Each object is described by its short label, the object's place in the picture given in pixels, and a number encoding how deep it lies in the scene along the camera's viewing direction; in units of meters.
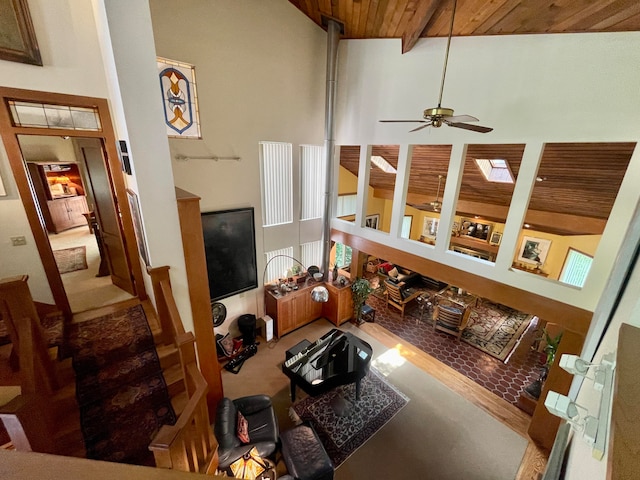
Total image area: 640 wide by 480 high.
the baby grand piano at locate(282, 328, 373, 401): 4.20
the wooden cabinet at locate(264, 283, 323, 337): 5.92
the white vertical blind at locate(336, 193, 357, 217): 9.33
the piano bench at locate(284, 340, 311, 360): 4.96
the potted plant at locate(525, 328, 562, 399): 3.99
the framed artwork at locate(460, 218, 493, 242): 9.29
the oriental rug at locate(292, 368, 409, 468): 3.90
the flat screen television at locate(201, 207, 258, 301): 4.99
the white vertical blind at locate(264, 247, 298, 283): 6.09
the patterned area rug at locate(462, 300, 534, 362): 6.21
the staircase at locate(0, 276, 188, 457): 1.43
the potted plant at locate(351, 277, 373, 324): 6.28
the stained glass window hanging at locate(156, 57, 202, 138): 4.04
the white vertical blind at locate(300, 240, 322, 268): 6.66
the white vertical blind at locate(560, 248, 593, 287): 7.14
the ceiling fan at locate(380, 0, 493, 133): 2.59
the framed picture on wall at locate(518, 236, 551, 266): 8.12
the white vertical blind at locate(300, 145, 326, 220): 5.98
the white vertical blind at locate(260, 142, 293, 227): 5.38
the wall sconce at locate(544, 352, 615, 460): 0.92
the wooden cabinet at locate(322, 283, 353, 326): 6.32
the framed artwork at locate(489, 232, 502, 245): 9.06
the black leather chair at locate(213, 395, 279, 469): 3.00
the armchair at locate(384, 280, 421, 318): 7.19
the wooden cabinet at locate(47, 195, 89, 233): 6.36
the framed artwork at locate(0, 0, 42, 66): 2.58
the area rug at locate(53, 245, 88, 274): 4.53
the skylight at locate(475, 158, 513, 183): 5.33
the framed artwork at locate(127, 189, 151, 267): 2.81
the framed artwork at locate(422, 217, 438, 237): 10.71
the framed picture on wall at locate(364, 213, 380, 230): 10.47
